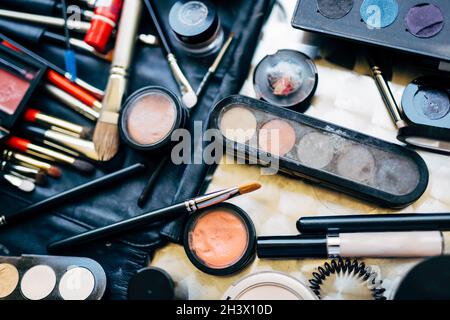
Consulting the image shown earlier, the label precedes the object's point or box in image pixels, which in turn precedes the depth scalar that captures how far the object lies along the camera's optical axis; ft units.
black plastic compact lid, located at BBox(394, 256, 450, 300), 2.22
